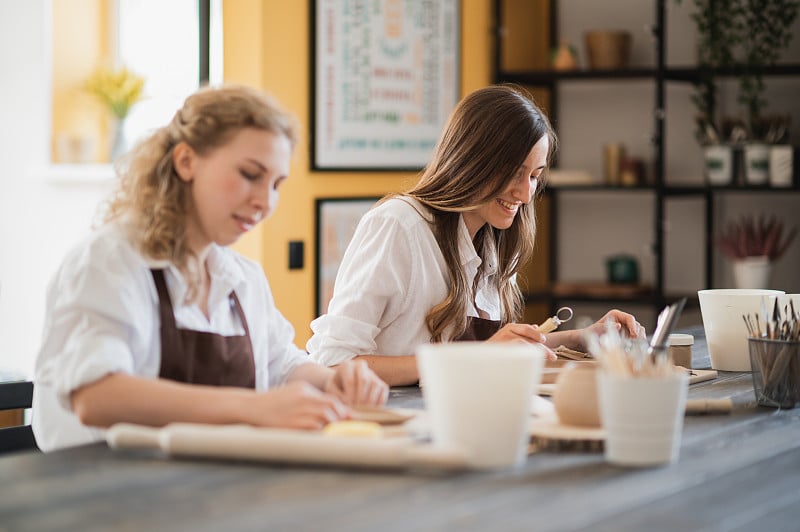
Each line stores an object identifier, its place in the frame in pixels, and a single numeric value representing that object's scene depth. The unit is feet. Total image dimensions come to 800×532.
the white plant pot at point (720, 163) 15.49
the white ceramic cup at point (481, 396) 4.28
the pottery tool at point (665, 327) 5.87
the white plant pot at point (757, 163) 15.25
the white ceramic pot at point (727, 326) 7.52
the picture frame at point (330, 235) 13.85
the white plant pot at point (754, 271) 15.24
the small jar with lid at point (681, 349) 7.62
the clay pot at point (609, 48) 16.38
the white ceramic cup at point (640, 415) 4.55
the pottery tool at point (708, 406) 5.88
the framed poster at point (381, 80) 13.88
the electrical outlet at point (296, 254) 13.47
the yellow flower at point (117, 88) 20.47
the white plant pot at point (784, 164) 15.14
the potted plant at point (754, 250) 15.27
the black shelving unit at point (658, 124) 15.69
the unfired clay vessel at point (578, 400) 5.12
